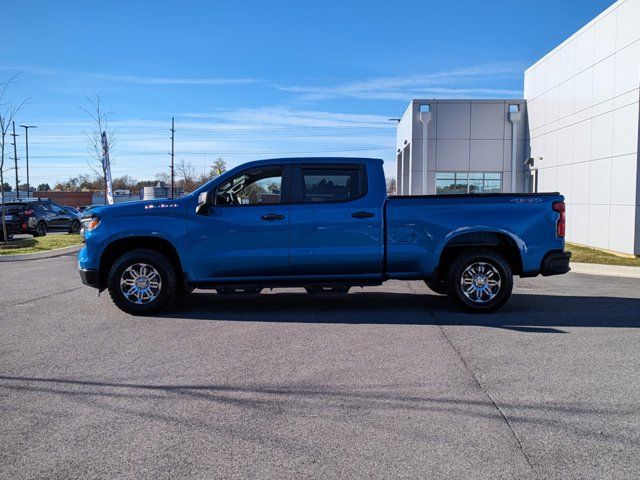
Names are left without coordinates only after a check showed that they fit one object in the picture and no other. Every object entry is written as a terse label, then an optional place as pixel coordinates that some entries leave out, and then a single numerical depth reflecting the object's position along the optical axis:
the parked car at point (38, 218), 24.28
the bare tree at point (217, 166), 61.27
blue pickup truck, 7.67
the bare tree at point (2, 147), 18.86
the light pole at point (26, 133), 44.06
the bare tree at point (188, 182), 63.64
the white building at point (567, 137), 15.30
